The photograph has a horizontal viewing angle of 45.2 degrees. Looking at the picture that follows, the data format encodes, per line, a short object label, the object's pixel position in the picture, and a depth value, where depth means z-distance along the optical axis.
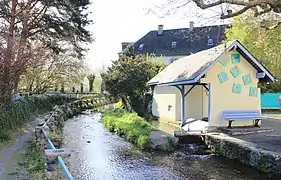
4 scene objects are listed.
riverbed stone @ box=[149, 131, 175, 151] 13.79
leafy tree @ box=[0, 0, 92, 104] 17.94
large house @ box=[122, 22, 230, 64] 49.92
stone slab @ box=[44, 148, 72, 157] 6.86
